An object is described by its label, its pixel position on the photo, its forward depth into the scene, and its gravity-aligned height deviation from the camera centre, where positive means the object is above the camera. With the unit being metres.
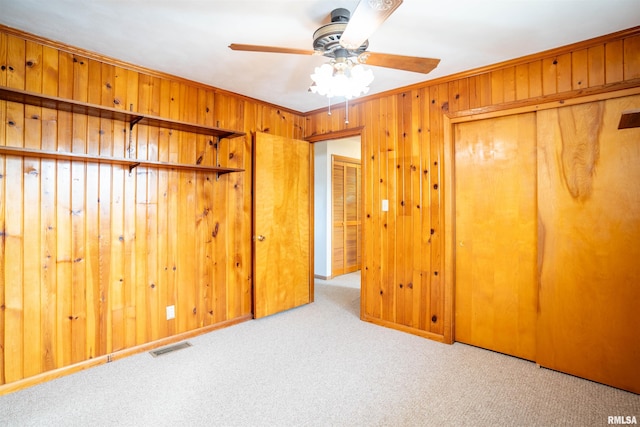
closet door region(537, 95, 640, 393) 2.19 -0.19
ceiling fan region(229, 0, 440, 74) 1.54 +0.88
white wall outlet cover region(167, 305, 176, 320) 2.96 -0.86
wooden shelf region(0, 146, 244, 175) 2.11 +0.42
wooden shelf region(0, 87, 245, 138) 2.09 +0.76
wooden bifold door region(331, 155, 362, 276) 5.73 +0.01
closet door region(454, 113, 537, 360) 2.61 -0.16
